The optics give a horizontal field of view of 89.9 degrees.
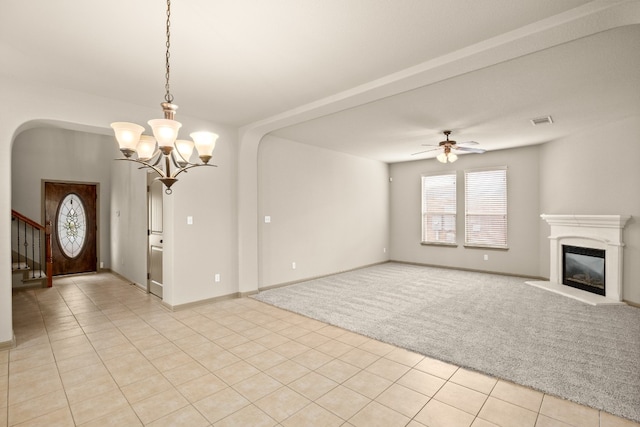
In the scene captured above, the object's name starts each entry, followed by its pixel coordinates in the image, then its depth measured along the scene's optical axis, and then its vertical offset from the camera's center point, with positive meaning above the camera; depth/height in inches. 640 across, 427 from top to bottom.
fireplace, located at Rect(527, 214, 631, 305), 195.6 -32.3
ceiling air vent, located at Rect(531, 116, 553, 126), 187.3 +53.3
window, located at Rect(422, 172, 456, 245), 305.1 +1.7
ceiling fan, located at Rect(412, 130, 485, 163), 207.0 +40.5
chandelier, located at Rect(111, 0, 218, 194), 82.0 +20.2
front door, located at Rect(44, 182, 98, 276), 273.9 -11.0
